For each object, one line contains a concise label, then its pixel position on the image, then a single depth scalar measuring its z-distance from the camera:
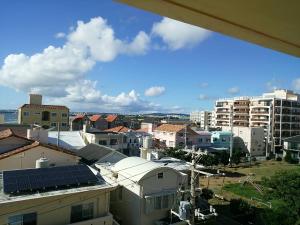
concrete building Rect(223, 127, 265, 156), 52.97
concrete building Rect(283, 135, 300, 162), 46.84
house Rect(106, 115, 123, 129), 71.19
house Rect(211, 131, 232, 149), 52.59
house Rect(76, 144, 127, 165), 20.17
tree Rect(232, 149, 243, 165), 41.50
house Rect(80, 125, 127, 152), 34.94
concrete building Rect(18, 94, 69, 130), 48.82
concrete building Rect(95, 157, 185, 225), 14.58
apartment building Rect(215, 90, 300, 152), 58.09
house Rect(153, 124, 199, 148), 47.88
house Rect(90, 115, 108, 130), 67.75
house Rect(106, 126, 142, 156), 44.53
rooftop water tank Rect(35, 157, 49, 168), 14.39
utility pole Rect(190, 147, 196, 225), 11.22
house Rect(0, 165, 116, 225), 10.91
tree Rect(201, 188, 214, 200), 22.98
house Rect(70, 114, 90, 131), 60.56
